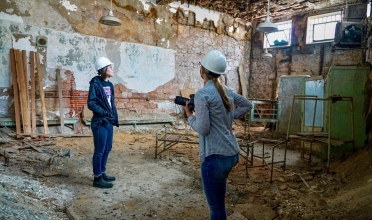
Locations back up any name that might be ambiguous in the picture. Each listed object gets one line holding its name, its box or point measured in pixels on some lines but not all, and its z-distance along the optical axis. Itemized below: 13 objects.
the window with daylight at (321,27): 8.86
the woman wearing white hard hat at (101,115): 3.19
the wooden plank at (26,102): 5.73
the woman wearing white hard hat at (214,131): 1.71
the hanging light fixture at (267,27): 5.72
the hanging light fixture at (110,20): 5.69
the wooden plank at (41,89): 6.00
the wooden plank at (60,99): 6.34
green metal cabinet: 4.57
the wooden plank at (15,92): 5.69
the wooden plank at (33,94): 5.82
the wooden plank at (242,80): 10.59
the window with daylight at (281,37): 9.99
